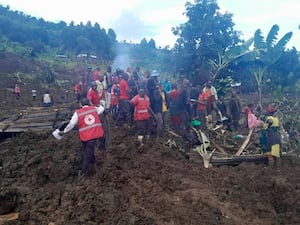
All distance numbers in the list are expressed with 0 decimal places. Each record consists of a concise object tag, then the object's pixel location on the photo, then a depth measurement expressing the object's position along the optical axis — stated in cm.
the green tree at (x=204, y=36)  1053
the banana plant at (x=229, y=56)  958
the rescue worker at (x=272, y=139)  555
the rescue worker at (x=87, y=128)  453
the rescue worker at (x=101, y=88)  734
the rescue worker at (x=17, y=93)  1463
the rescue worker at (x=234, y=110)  853
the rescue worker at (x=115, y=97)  730
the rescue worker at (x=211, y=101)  779
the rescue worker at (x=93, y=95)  610
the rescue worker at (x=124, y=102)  703
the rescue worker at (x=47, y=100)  1137
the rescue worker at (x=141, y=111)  618
